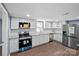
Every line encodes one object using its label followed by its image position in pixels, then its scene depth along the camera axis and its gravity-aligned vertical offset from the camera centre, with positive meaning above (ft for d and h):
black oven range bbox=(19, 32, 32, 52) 6.63 -1.72
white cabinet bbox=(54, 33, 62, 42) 9.35 -1.57
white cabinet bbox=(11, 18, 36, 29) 7.05 +1.06
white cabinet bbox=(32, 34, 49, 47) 7.82 -1.76
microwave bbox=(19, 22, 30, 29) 7.63 +0.67
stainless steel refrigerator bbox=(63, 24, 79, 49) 7.56 -1.01
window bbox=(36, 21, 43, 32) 9.42 +0.61
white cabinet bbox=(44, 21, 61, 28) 9.86 +1.06
